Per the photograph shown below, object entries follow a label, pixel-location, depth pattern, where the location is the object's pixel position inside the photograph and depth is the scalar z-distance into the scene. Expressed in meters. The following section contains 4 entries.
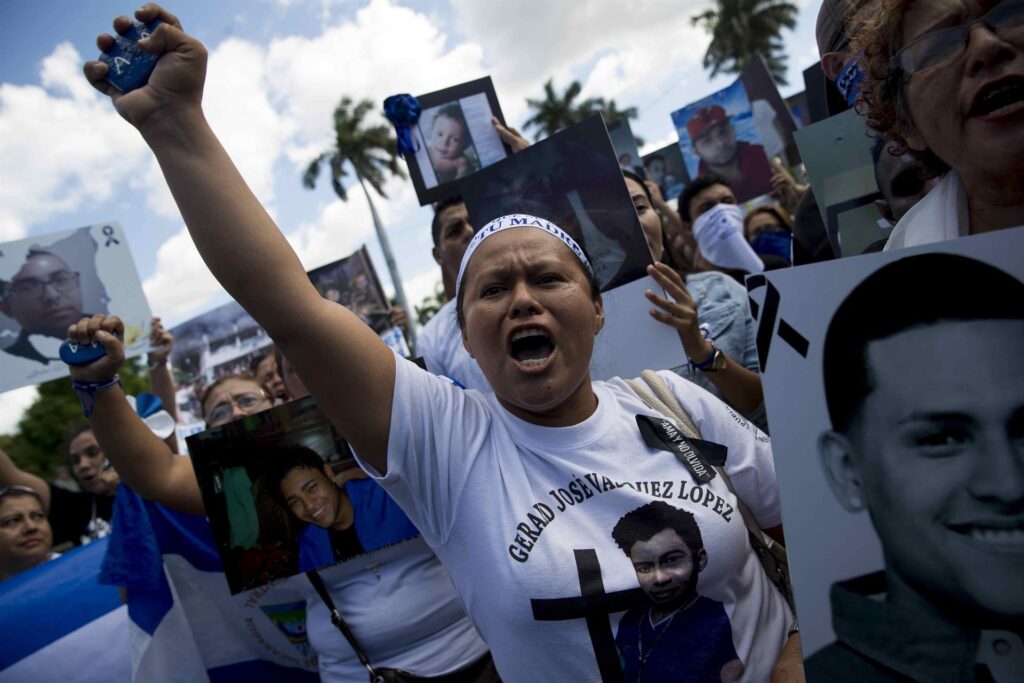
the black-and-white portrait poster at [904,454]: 0.88
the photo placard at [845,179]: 1.80
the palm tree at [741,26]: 35.75
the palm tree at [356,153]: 36.91
